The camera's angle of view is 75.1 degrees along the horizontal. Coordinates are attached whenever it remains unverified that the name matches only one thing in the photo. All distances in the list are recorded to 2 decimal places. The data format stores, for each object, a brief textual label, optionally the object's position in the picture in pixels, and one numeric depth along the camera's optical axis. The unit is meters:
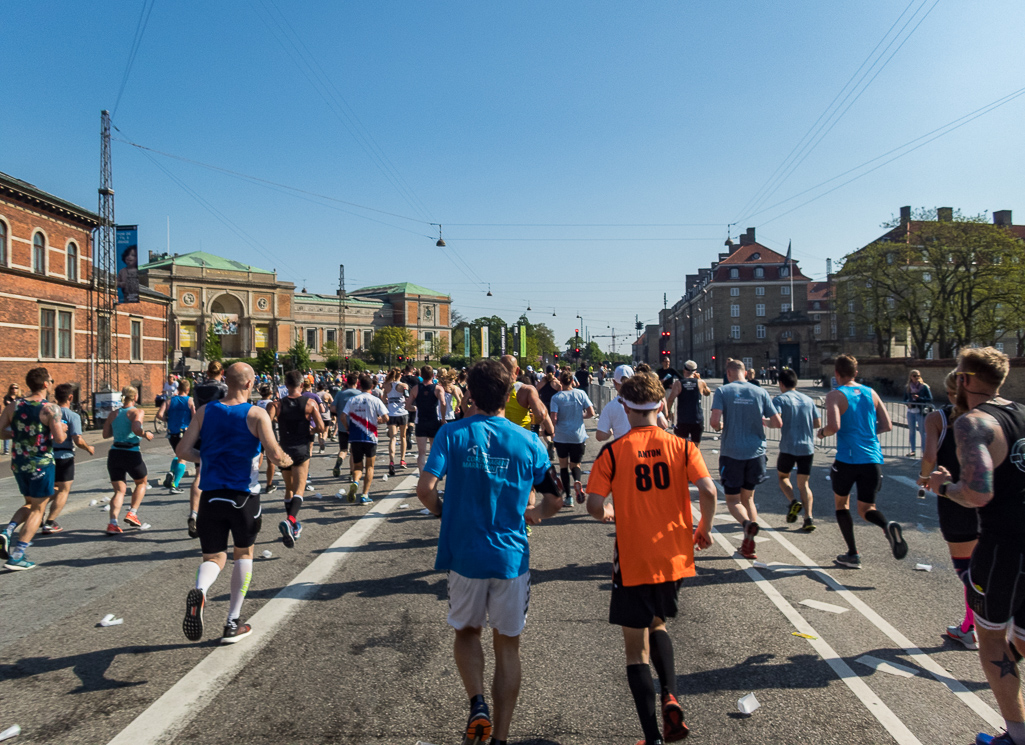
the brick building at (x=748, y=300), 81.50
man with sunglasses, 3.19
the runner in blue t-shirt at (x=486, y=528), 3.30
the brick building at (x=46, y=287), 29.14
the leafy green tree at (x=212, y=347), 78.94
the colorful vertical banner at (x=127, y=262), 28.14
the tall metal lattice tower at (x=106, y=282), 26.92
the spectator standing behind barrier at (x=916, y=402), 15.20
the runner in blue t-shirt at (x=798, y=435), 7.77
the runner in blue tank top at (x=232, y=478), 4.81
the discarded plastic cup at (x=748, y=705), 3.64
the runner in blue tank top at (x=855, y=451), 6.34
